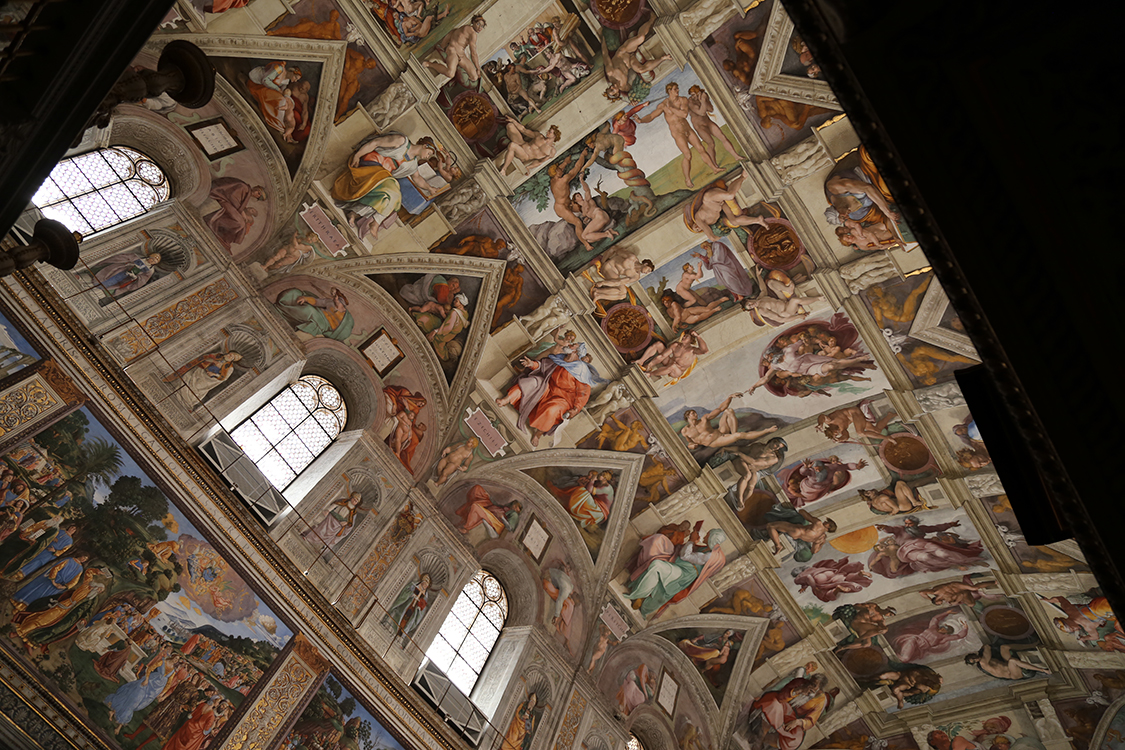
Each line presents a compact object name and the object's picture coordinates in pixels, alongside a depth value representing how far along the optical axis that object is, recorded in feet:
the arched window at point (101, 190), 29.63
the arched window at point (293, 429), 34.94
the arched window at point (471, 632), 39.29
